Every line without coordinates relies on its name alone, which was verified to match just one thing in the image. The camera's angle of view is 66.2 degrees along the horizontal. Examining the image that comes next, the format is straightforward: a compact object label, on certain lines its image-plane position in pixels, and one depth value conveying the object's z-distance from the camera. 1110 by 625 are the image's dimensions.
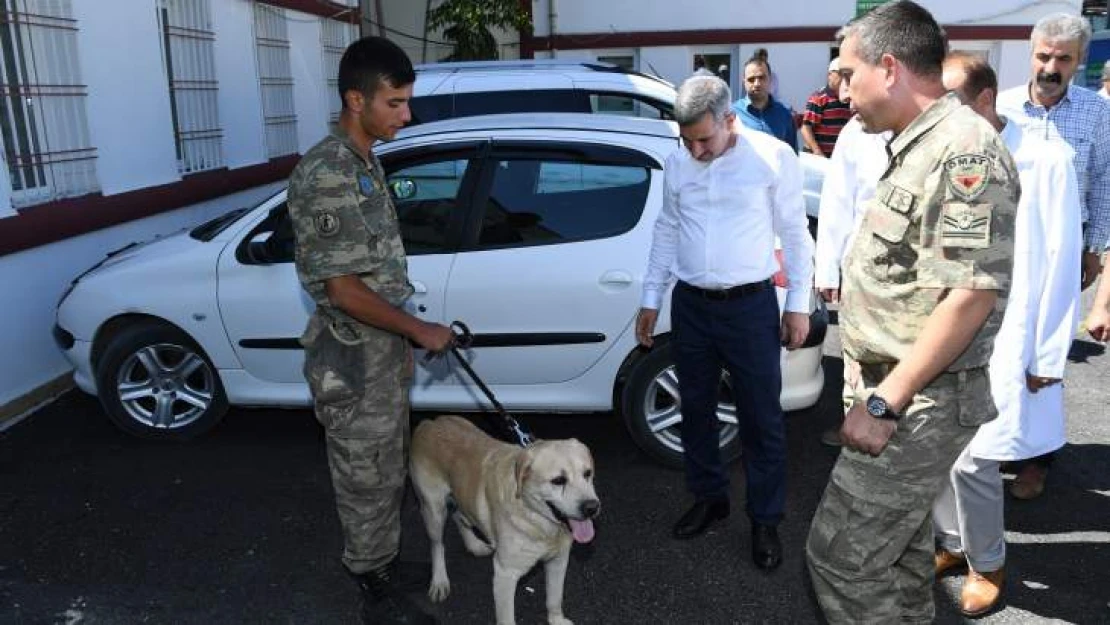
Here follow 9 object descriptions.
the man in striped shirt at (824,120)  7.79
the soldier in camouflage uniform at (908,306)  1.96
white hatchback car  4.16
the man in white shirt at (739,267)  3.23
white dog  2.83
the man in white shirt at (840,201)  3.58
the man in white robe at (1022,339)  2.84
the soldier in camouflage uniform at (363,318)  2.70
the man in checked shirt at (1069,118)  3.85
